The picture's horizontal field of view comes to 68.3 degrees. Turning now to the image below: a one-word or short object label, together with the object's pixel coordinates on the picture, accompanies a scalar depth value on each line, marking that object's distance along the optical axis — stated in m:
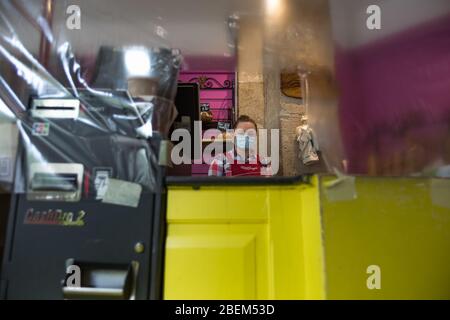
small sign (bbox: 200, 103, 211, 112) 2.83
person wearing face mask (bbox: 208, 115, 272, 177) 2.14
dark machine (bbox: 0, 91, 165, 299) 0.91
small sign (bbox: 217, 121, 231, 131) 2.78
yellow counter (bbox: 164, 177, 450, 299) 0.89
